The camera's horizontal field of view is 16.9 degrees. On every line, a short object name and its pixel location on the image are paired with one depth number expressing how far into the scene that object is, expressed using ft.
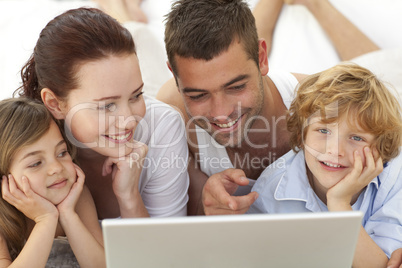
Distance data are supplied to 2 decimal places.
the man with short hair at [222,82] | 7.32
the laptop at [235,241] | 6.25
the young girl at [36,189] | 7.04
